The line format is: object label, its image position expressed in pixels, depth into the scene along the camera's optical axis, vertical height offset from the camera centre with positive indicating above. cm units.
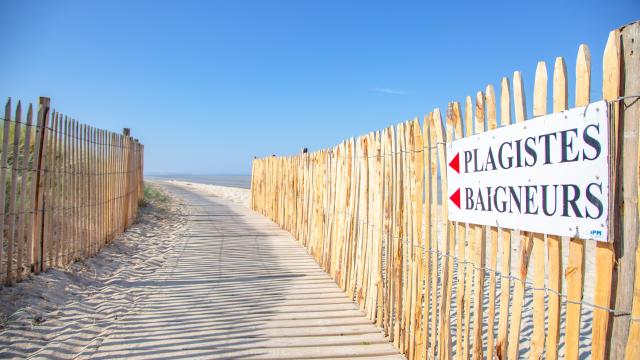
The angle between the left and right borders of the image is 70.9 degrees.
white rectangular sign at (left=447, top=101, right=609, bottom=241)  176 +3
